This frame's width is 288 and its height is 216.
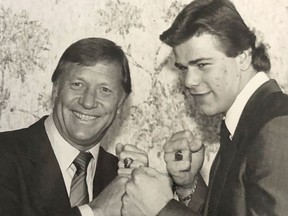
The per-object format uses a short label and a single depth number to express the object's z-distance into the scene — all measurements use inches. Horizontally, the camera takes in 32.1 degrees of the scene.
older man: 45.0
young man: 31.2
